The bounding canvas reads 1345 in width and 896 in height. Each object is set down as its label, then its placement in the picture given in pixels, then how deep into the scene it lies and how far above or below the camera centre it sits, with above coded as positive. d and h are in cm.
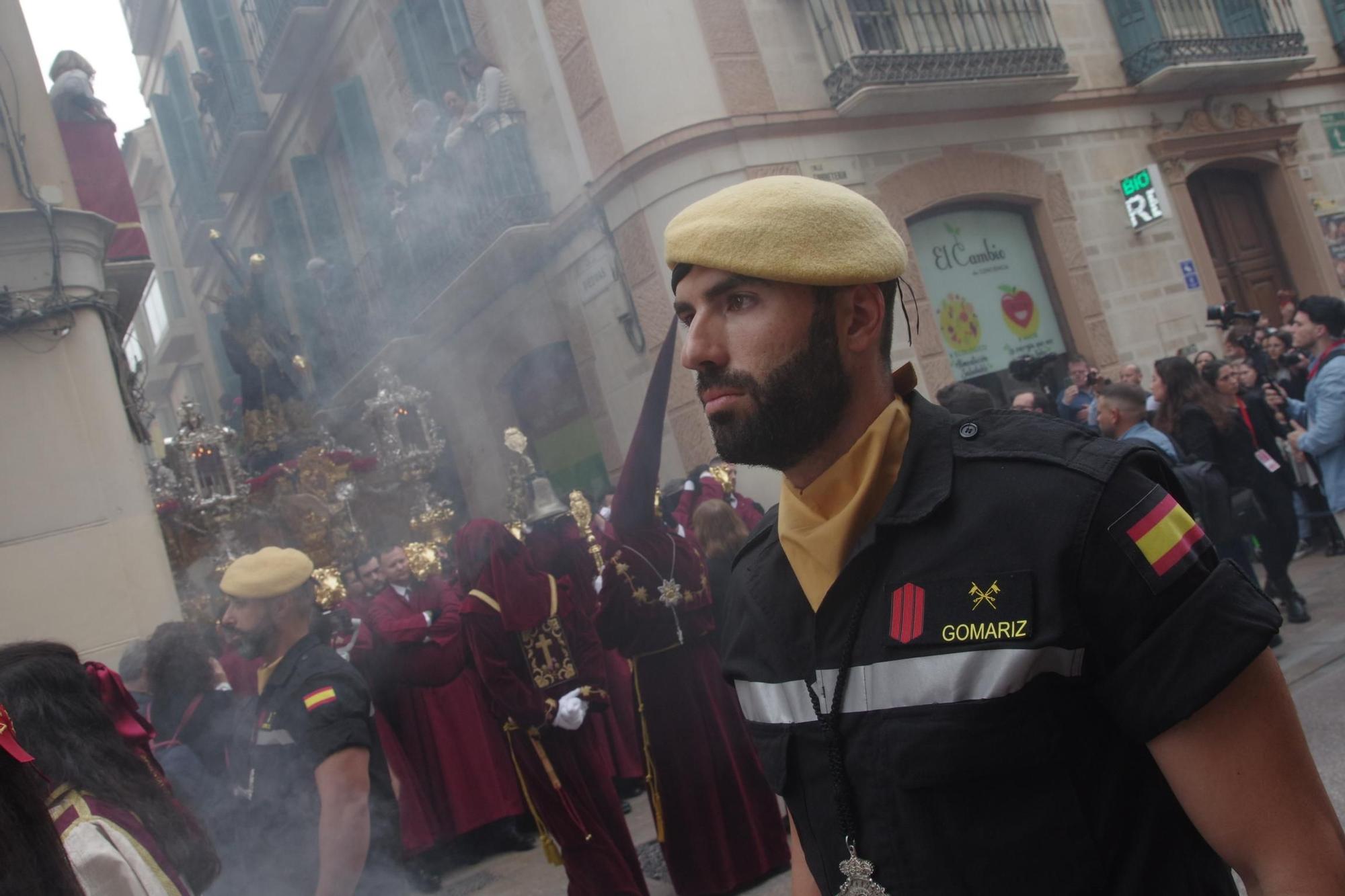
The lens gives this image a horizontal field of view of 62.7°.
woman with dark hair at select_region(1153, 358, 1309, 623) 630 -64
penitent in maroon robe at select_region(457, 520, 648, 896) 455 -63
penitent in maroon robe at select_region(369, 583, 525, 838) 625 -102
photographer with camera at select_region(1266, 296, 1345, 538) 495 -43
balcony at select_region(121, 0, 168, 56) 1369 +772
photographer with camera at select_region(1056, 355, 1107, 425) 855 -13
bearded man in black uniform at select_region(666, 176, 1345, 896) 115 -25
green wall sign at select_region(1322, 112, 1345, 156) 1309 +191
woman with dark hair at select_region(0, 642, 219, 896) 200 -22
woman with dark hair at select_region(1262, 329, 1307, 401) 770 -39
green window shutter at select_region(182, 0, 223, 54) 1316 +708
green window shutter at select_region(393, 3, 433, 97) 1093 +502
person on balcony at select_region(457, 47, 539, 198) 993 +356
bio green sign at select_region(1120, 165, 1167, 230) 1110 +152
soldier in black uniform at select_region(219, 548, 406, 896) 315 -41
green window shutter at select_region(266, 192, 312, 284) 1385 +457
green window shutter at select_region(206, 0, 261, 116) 1316 +667
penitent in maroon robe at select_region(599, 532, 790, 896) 472 -105
